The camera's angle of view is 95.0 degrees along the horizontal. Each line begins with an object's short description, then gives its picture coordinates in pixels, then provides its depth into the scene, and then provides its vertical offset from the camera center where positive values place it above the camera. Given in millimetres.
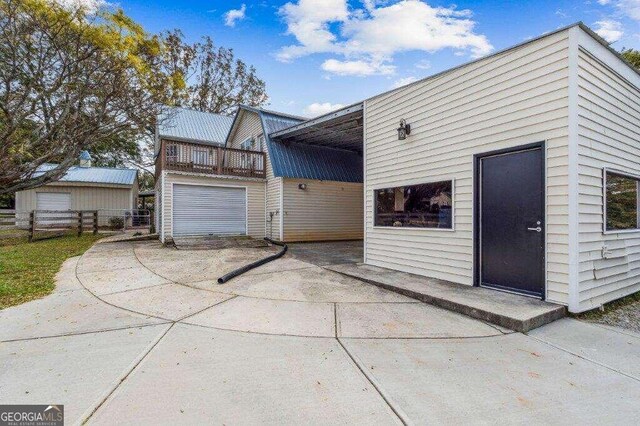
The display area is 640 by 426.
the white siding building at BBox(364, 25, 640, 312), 3652 +963
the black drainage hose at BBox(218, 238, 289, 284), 5011 -1095
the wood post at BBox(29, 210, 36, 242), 10617 -429
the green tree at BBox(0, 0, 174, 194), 6672 +3479
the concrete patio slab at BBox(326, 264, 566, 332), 3277 -1132
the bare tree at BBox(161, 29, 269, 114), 20438 +10252
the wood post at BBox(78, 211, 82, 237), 12492 -516
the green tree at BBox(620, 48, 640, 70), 10812 +5991
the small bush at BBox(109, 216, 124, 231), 16375 -585
